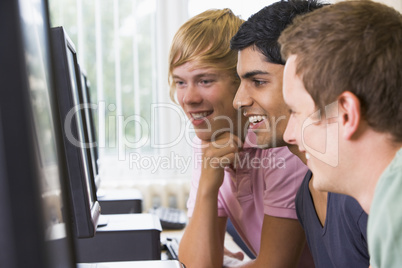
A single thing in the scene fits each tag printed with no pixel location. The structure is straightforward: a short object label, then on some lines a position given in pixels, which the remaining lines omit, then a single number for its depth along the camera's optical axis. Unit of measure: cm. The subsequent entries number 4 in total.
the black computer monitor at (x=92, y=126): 158
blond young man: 133
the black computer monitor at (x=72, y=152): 85
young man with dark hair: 111
